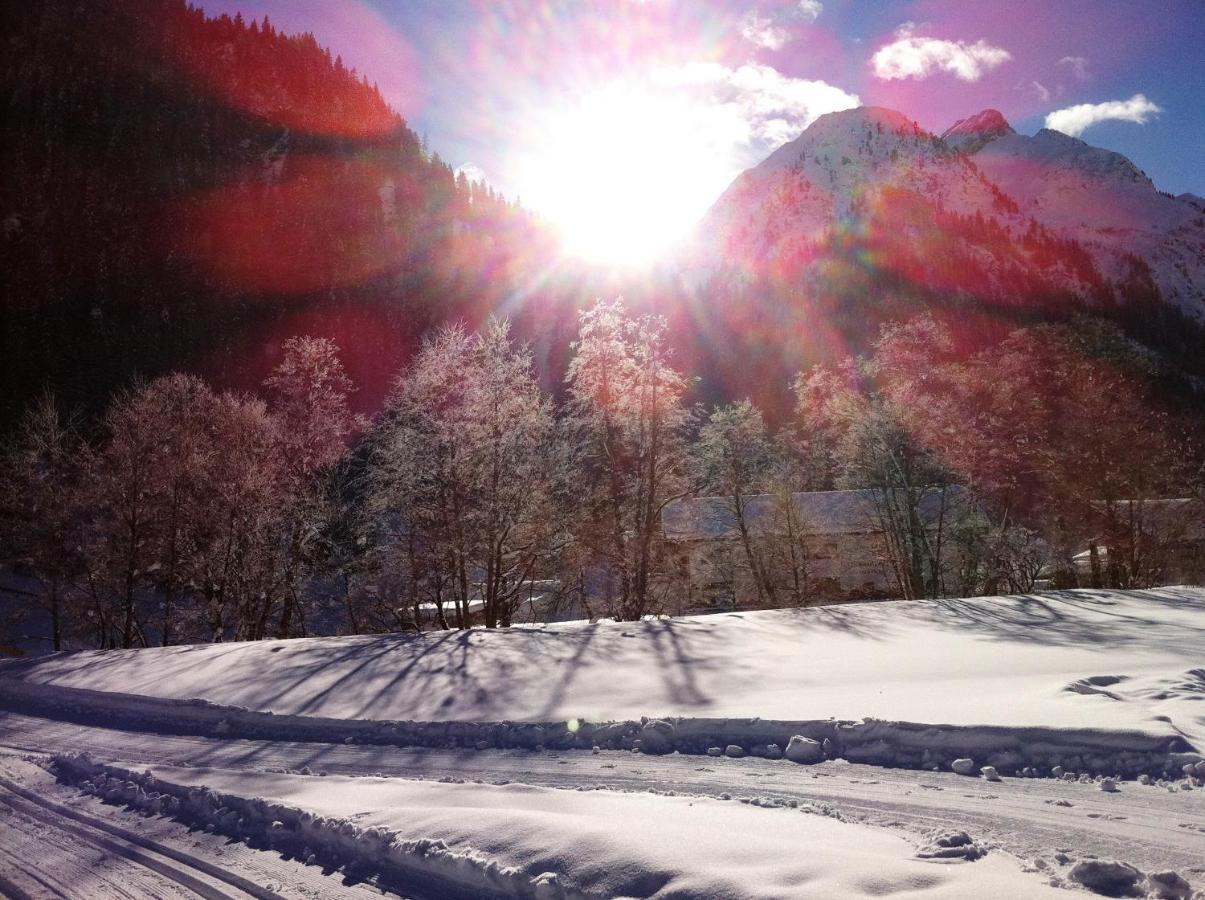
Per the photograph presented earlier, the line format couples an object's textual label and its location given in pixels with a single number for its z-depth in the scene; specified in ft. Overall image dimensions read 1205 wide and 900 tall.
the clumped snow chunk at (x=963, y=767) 18.03
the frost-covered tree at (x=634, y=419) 67.21
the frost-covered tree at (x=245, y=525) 73.97
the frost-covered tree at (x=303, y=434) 74.74
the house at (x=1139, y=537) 71.41
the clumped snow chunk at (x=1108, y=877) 11.68
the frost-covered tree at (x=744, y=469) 108.99
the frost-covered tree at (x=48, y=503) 83.92
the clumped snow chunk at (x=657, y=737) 22.59
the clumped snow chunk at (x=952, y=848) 13.25
